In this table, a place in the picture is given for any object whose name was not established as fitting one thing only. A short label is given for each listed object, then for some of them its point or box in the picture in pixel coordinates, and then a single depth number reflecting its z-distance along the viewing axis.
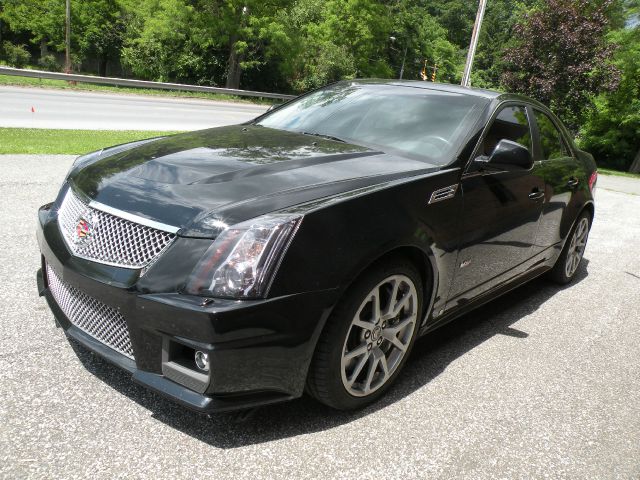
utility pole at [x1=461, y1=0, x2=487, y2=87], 19.59
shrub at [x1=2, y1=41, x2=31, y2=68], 44.53
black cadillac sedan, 2.27
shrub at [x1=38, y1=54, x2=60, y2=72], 45.53
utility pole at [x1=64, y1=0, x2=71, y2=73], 35.75
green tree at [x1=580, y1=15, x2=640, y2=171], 21.56
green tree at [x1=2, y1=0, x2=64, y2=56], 46.81
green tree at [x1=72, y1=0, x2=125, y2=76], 47.59
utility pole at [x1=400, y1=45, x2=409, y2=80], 66.00
